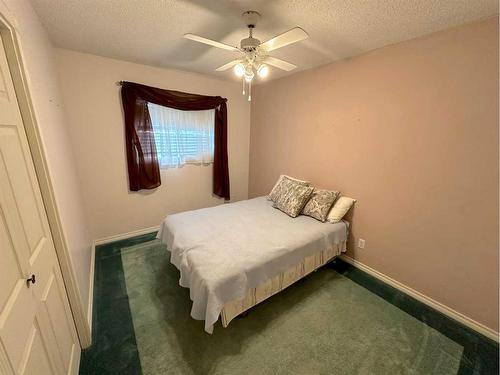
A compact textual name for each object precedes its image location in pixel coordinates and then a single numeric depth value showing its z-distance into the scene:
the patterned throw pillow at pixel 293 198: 2.51
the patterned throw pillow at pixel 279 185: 2.82
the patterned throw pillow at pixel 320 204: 2.40
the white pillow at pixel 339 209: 2.37
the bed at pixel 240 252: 1.49
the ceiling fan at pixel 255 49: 1.41
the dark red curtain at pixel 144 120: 2.68
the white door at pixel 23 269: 0.76
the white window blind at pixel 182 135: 2.97
